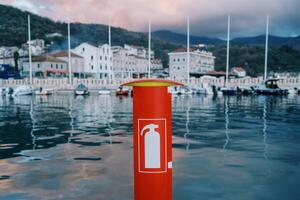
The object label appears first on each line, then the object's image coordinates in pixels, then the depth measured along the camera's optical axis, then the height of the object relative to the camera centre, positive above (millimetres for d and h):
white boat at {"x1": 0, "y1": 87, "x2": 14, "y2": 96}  56706 -316
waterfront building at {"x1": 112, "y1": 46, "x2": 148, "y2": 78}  100250 +8261
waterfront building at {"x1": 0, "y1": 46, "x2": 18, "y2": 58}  114062 +13775
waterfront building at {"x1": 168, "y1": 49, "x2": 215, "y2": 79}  89438 +8070
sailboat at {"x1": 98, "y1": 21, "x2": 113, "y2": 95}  51250 -454
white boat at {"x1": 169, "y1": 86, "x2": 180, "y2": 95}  52312 -159
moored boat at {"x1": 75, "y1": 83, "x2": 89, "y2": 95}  50531 -136
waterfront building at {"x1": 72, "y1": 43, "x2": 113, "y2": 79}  89625 +8536
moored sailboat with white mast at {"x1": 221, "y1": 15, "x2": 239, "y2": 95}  53500 -170
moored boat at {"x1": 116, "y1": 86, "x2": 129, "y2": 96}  50125 -446
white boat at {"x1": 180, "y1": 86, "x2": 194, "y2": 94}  53375 -164
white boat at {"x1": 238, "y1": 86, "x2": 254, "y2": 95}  53675 -335
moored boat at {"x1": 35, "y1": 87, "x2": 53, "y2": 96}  51981 -295
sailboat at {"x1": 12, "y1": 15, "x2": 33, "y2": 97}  51250 -282
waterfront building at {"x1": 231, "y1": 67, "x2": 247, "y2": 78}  117069 +6294
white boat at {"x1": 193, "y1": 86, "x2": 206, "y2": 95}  53188 -165
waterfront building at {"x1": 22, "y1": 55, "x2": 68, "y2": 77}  80200 +5617
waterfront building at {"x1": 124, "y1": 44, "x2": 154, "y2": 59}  126800 +15419
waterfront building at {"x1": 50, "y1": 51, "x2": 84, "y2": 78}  85106 +7125
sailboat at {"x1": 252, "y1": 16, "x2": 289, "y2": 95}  52594 +152
